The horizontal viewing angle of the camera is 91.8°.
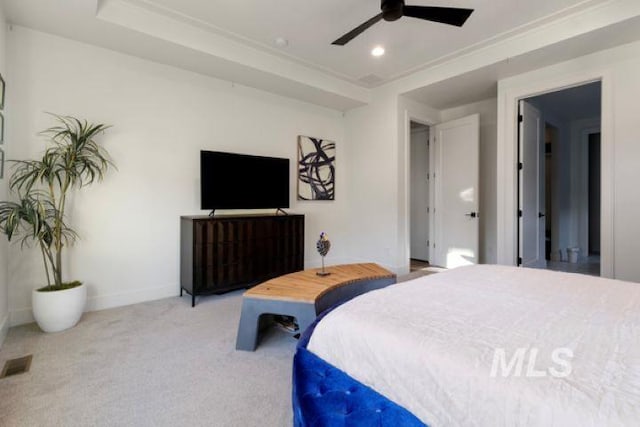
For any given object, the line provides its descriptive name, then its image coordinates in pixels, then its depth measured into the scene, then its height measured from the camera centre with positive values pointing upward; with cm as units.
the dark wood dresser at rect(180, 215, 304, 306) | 325 -42
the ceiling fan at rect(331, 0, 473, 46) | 224 +148
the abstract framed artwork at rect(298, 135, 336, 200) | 473 +71
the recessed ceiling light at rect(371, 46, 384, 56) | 351 +187
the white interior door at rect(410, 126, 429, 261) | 562 +37
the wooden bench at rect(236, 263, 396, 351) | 214 -61
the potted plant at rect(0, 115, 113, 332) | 247 +9
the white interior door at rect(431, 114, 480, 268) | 455 +33
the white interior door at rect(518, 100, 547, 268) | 384 +31
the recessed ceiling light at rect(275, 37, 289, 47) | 331 +186
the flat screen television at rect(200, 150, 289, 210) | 352 +40
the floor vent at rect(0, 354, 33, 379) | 195 -99
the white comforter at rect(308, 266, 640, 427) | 77 -43
